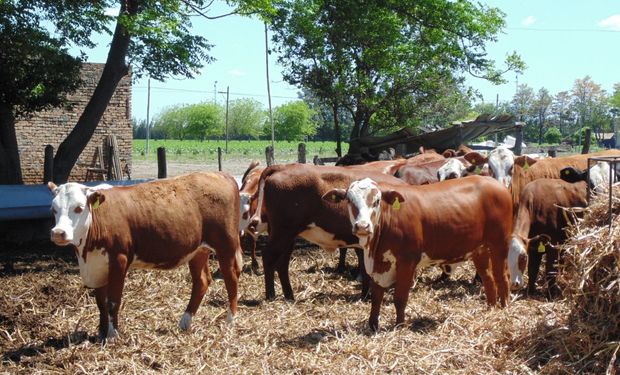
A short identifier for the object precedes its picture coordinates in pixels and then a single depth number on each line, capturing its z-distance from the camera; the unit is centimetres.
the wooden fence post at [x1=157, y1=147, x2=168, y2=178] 1584
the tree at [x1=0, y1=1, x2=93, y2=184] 1224
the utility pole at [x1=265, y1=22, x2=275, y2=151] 3093
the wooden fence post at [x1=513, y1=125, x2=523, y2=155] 1770
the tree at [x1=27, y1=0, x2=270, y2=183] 1210
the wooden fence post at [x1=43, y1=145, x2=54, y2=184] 1390
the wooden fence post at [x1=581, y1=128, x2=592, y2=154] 1961
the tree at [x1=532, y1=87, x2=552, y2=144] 9238
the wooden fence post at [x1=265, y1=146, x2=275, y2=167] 1814
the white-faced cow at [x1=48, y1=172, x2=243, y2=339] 616
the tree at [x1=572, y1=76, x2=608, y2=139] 8981
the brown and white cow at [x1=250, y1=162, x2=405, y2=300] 830
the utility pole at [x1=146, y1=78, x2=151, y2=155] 7181
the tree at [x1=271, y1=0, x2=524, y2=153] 1612
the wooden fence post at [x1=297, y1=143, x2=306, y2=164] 1793
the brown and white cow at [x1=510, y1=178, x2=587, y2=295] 829
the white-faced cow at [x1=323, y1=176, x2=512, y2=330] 651
